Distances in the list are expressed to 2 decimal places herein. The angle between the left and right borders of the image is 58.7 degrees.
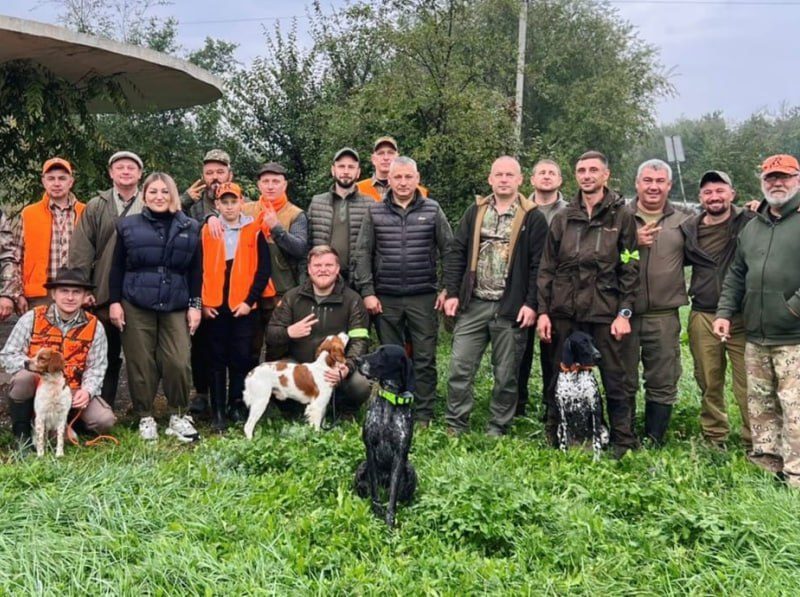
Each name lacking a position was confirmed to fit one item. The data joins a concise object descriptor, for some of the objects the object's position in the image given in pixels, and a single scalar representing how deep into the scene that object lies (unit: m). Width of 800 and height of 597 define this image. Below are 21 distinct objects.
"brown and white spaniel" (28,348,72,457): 5.20
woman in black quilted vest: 5.84
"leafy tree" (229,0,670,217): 9.59
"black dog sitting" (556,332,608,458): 5.32
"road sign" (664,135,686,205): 20.47
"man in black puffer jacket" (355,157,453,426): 6.27
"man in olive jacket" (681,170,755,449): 5.68
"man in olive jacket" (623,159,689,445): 5.73
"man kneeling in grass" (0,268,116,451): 5.46
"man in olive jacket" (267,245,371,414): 6.20
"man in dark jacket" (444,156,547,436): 5.98
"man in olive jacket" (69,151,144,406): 5.99
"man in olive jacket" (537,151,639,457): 5.47
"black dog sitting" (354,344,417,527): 4.24
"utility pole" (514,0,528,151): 21.09
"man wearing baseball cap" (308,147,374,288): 6.66
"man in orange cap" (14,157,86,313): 6.00
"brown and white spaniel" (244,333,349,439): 6.00
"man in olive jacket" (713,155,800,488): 4.93
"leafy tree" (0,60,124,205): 8.12
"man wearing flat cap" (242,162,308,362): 6.59
